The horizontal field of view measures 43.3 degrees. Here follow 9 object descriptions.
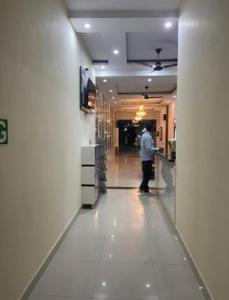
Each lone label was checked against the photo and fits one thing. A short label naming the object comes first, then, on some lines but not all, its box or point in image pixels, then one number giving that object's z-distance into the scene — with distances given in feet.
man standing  24.61
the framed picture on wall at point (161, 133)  66.29
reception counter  16.12
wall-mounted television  19.04
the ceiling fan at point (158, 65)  23.33
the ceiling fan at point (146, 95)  44.00
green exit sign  7.05
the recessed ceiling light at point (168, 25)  15.84
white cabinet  19.17
